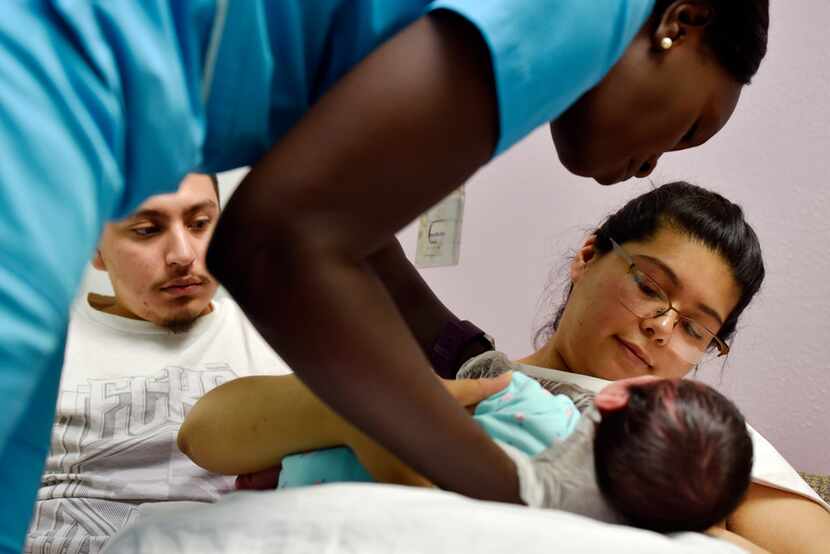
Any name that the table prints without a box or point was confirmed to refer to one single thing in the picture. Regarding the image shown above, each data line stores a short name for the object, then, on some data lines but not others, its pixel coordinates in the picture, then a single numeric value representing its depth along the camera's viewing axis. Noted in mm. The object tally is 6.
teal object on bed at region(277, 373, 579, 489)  1028
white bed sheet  765
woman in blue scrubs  573
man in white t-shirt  1667
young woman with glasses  1532
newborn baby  923
